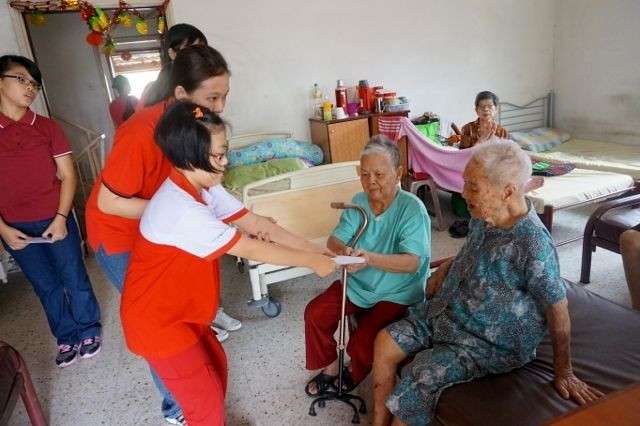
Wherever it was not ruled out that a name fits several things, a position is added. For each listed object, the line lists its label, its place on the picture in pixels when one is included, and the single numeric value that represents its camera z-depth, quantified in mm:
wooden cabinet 3883
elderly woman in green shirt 1656
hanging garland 3443
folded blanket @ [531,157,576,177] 3428
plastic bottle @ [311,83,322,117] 4195
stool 3760
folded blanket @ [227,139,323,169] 3635
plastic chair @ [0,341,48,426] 1435
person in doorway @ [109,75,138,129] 3250
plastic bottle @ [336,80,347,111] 4059
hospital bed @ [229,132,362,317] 2482
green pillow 3274
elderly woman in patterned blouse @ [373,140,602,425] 1266
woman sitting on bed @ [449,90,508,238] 3411
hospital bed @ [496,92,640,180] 3670
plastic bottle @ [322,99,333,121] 3941
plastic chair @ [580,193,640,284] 2418
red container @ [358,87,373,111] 4152
